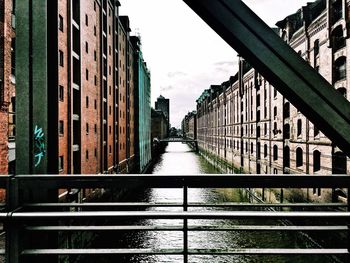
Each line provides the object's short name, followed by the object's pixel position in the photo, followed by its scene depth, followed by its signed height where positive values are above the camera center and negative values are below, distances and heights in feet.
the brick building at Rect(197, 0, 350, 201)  45.88 +5.59
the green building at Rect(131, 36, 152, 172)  132.77 +11.76
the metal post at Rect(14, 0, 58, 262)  6.53 +0.73
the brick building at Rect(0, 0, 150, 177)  33.83 +8.93
